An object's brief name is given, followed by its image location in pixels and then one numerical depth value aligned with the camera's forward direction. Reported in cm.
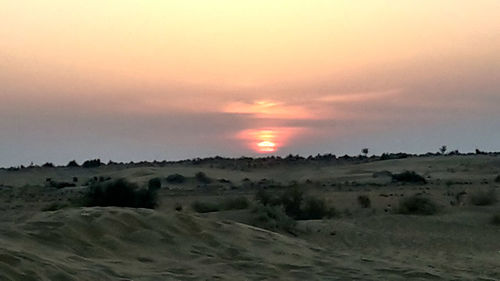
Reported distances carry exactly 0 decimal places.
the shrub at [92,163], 9346
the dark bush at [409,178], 5369
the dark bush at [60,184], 5765
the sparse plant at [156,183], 5287
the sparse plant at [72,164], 9456
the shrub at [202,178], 6488
